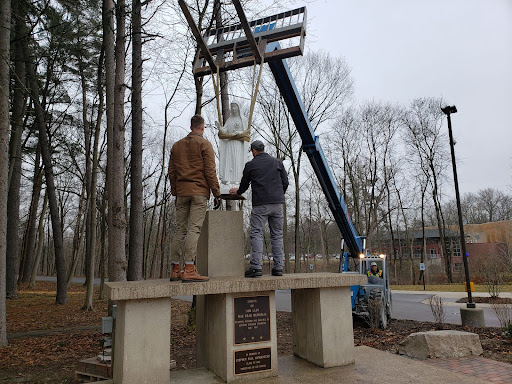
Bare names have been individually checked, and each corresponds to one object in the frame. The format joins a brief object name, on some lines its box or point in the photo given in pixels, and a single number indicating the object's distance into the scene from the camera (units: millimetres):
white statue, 6008
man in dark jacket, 5113
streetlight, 13309
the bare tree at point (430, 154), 32750
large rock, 7109
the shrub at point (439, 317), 10141
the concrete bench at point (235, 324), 4055
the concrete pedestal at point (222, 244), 5375
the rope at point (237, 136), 6051
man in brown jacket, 4973
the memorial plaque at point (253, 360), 4469
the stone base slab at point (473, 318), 10812
